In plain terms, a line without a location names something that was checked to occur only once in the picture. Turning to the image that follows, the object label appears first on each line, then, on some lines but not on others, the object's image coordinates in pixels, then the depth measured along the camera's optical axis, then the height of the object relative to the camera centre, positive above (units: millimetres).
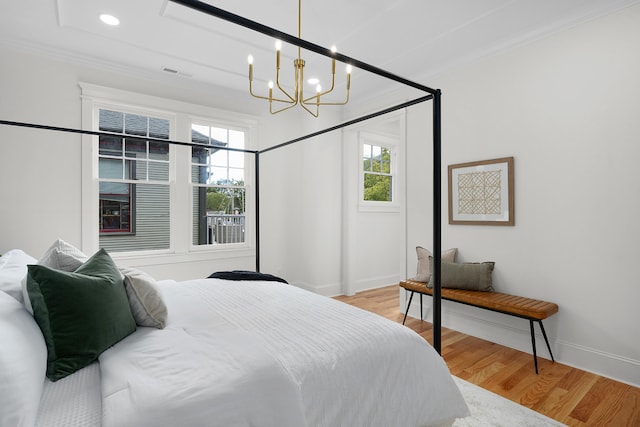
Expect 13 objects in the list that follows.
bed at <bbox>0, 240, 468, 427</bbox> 921 -500
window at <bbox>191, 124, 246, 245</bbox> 4168 +322
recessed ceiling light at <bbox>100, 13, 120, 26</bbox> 2629 +1518
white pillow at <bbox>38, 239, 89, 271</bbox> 1477 -208
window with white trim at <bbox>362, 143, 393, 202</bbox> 5281 +621
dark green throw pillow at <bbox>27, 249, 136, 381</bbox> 1132 -356
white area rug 1883 -1162
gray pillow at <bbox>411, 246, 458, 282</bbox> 3352 -466
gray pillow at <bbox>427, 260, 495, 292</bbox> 3031 -569
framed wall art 3010 +190
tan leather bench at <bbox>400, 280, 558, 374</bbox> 2535 -722
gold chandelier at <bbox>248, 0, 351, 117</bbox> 2238 +972
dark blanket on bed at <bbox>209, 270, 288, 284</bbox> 2486 -466
